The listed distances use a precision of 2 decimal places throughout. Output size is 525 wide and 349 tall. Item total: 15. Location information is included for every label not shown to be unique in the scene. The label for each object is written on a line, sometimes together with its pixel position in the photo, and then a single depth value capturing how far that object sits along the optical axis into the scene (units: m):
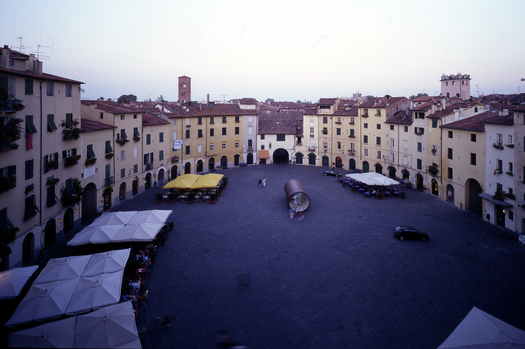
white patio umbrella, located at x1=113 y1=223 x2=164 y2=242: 22.30
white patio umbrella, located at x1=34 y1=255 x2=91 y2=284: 16.12
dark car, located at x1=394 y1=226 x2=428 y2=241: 25.84
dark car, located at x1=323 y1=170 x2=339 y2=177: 53.44
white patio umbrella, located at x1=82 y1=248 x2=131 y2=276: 16.84
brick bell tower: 88.94
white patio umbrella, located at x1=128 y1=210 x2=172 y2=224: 24.86
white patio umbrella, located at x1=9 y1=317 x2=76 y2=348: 11.52
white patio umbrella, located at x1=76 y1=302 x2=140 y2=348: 11.76
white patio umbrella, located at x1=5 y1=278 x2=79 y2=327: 13.62
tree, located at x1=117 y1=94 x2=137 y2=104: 118.94
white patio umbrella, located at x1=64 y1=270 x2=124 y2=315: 14.33
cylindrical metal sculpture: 33.58
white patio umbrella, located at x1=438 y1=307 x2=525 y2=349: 11.03
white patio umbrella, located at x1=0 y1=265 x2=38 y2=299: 15.10
